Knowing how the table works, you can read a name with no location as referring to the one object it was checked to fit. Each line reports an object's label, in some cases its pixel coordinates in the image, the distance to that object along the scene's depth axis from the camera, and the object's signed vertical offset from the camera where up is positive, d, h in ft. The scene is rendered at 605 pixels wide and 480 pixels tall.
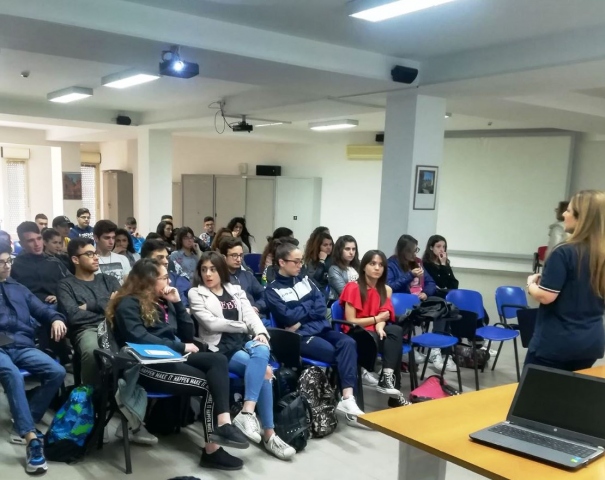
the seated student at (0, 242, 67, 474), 9.46 -3.57
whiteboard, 28.66 +0.28
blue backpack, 9.56 -4.65
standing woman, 7.39 -1.37
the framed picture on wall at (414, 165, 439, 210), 17.67 +0.15
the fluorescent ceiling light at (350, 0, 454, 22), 10.98 +3.92
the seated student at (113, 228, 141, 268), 16.62 -2.11
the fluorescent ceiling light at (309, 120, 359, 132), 28.01 +3.46
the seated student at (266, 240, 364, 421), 11.57 -3.10
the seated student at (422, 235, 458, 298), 17.42 -2.41
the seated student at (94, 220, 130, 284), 14.64 -2.00
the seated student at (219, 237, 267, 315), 13.25 -2.36
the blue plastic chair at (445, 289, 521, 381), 14.73 -3.24
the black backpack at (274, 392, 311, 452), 10.34 -4.72
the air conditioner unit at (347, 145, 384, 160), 34.24 +2.47
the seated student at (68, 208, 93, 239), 23.65 -2.08
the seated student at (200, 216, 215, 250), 24.45 -2.36
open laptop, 5.10 -2.32
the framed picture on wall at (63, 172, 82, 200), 40.78 -0.67
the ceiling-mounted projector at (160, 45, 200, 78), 12.60 +2.85
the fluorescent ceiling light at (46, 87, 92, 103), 22.25 +3.56
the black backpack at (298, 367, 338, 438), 10.97 -4.52
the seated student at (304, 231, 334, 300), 16.29 -2.26
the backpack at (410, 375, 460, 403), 12.42 -4.76
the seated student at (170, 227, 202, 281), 16.21 -2.27
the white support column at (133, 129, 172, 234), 30.40 +0.26
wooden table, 4.84 -2.55
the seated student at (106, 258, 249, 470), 9.44 -3.29
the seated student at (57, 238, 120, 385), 11.05 -2.61
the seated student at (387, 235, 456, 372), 15.56 -2.57
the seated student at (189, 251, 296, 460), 10.16 -3.27
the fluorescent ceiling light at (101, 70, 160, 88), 18.22 +3.62
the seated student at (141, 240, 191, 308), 13.00 -1.92
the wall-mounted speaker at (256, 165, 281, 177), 39.27 +1.11
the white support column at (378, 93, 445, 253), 17.46 +1.15
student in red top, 12.35 -3.02
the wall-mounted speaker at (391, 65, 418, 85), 16.17 +3.63
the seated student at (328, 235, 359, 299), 15.04 -2.28
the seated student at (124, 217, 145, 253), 24.95 -2.29
